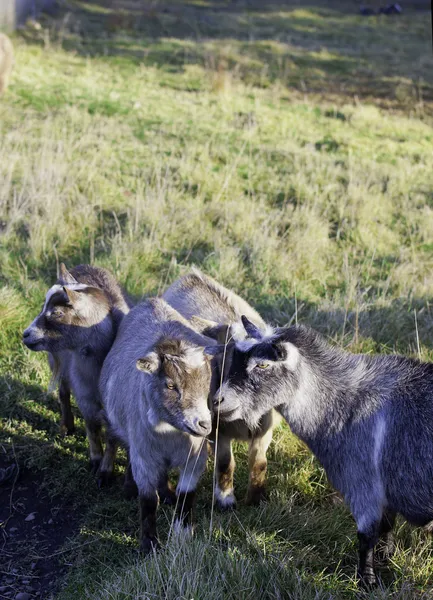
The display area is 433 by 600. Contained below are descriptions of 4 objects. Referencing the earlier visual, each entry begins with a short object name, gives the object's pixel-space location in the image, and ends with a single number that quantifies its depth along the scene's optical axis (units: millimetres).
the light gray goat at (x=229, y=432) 4672
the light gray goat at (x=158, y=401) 4105
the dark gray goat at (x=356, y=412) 4055
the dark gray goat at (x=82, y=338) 5129
